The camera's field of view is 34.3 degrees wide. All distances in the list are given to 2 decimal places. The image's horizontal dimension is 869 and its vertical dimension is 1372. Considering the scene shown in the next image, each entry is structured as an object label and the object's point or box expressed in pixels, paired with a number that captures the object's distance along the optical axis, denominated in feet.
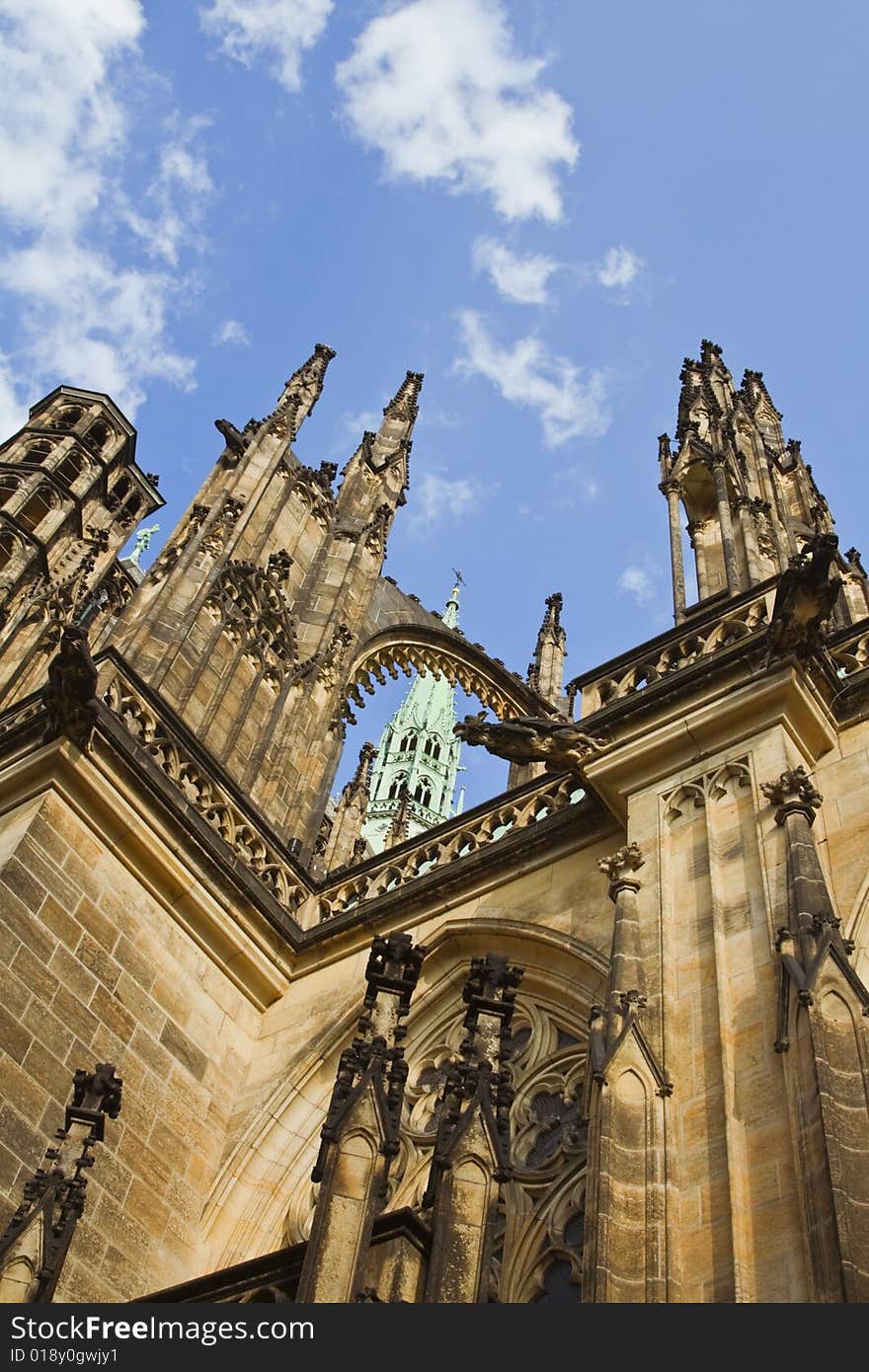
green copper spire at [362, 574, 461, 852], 165.89
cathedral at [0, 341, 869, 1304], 17.84
